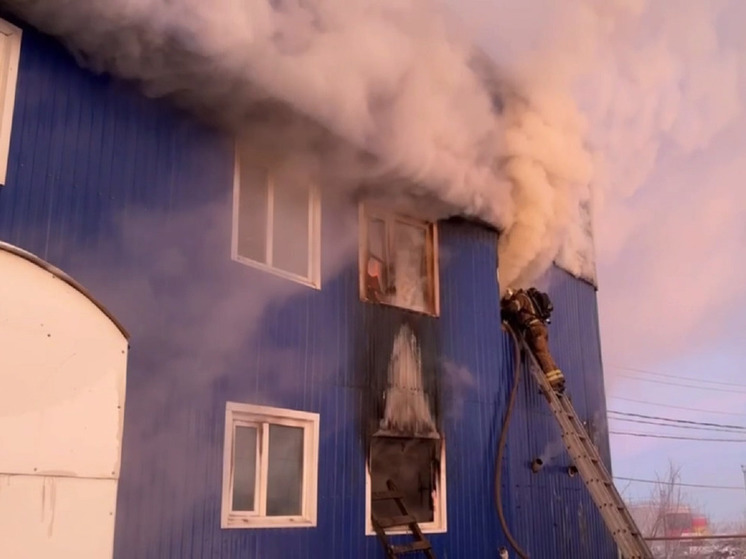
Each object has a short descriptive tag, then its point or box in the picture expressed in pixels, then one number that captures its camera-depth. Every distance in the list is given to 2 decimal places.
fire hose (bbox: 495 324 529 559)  8.66
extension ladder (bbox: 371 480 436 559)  7.34
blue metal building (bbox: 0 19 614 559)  5.55
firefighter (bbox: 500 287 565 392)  9.56
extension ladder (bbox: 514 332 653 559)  8.26
